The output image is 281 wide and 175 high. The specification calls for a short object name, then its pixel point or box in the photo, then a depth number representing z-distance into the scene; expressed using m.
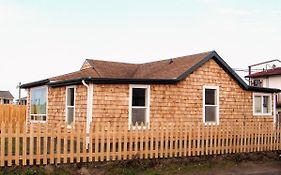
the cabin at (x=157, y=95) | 14.93
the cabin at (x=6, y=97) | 85.25
